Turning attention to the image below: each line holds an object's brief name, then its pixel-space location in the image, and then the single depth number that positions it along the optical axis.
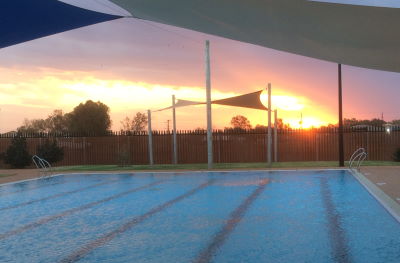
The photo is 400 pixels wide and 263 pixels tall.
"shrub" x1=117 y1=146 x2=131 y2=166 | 22.55
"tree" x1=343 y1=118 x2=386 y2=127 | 57.18
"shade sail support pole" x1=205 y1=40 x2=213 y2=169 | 18.16
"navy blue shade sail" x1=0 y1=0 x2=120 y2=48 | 4.01
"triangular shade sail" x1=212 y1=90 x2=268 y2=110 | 19.67
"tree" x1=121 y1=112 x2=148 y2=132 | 45.28
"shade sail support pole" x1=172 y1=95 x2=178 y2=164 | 21.80
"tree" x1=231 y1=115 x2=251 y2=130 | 58.50
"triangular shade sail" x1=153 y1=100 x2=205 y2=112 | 20.56
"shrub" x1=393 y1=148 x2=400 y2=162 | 22.28
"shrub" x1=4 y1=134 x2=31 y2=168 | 23.77
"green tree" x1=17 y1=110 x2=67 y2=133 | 50.05
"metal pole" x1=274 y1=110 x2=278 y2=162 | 22.48
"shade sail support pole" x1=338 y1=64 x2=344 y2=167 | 18.04
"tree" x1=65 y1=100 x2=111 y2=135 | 42.66
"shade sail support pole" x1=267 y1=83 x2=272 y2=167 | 19.23
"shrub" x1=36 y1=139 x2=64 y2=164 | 23.92
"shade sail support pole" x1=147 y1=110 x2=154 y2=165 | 21.42
